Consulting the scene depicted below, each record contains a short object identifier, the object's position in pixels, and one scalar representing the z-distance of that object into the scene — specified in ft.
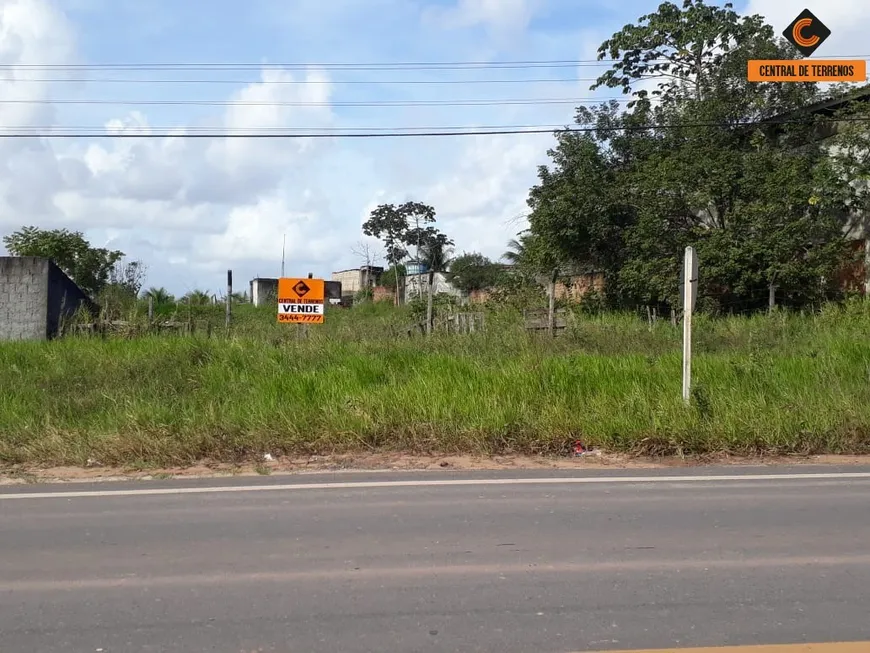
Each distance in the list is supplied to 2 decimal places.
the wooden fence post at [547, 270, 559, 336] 51.34
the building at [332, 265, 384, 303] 163.63
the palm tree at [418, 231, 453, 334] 145.28
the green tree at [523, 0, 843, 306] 64.54
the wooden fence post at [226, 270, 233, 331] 53.12
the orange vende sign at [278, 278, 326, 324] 46.09
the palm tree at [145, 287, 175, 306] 84.84
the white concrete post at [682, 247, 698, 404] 32.40
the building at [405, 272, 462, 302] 129.53
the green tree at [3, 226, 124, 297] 108.34
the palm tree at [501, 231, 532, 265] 88.22
